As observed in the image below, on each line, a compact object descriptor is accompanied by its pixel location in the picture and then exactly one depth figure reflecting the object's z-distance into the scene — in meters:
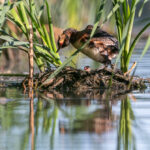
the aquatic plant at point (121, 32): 15.37
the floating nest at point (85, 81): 15.05
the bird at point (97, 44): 16.02
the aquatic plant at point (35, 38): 14.67
